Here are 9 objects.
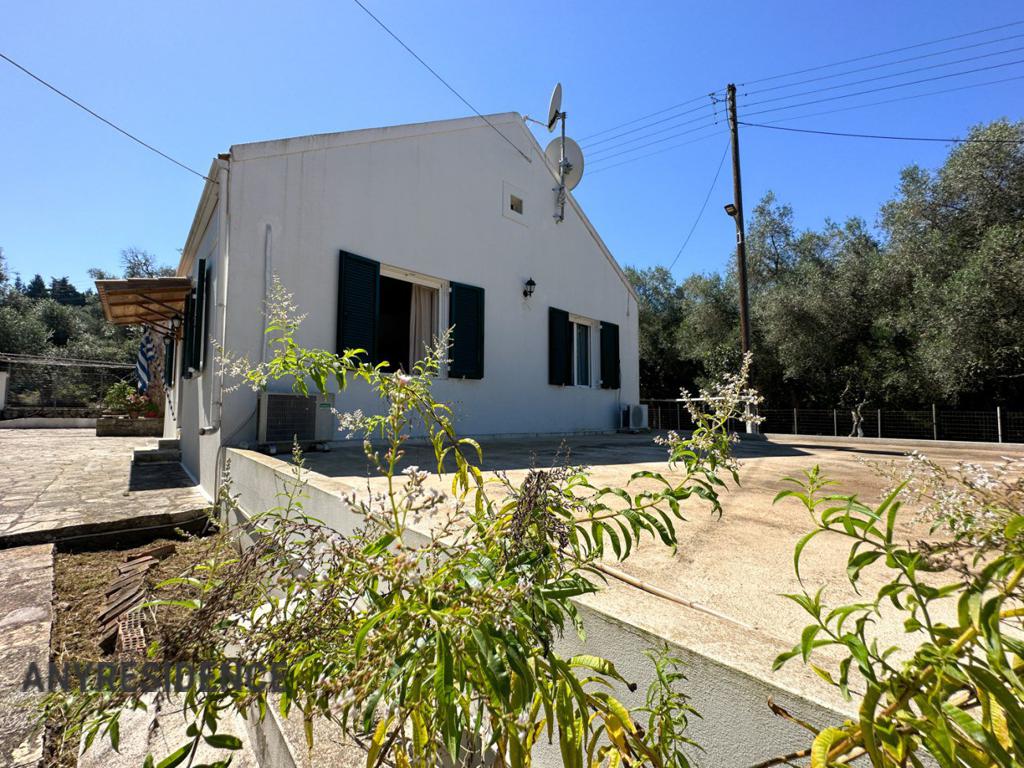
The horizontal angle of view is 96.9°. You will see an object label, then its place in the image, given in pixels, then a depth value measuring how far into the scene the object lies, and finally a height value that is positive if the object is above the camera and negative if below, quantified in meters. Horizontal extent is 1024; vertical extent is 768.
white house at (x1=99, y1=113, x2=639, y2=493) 4.64 +1.77
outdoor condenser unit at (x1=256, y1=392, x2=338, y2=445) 4.37 -0.13
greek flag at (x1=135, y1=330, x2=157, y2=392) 10.16 +1.09
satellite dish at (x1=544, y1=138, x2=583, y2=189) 8.14 +4.49
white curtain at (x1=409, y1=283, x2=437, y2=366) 6.30 +1.19
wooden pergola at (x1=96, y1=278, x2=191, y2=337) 5.64 +1.48
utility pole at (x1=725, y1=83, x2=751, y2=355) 9.95 +4.19
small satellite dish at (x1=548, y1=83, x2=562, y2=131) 7.81 +5.21
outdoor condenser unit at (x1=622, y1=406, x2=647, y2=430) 8.99 -0.24
